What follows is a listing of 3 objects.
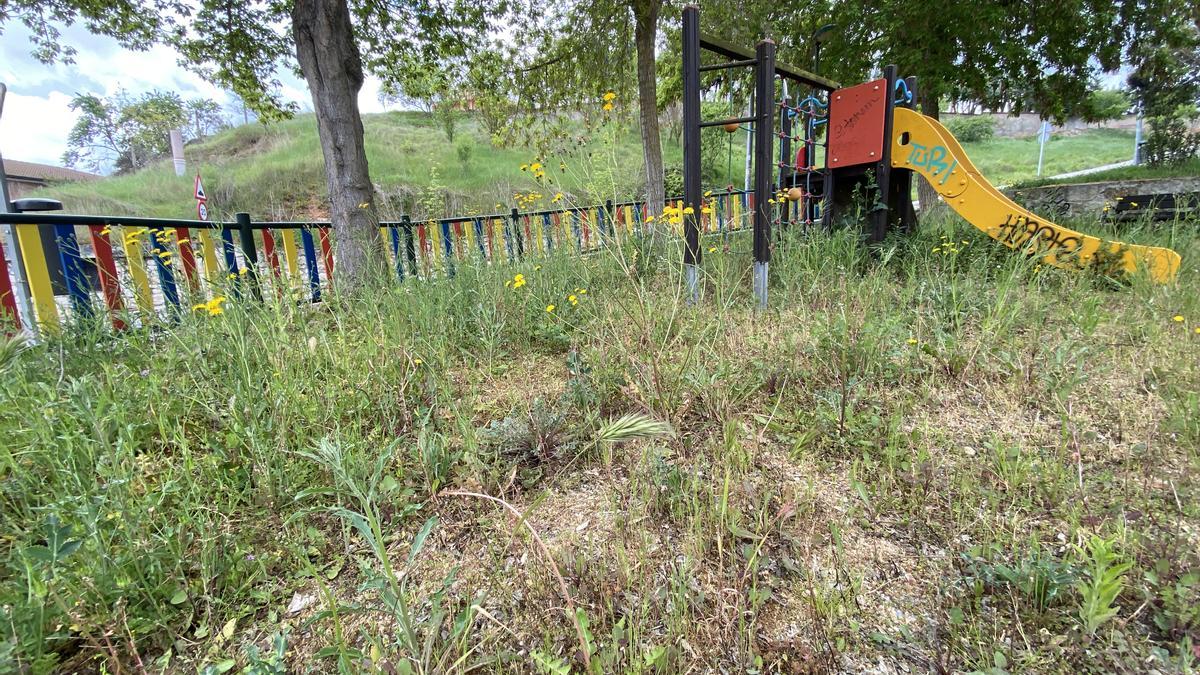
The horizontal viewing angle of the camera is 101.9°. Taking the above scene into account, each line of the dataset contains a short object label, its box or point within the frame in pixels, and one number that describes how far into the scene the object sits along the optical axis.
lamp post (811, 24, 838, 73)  7.74
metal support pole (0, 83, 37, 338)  3.05
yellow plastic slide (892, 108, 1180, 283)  3.41
